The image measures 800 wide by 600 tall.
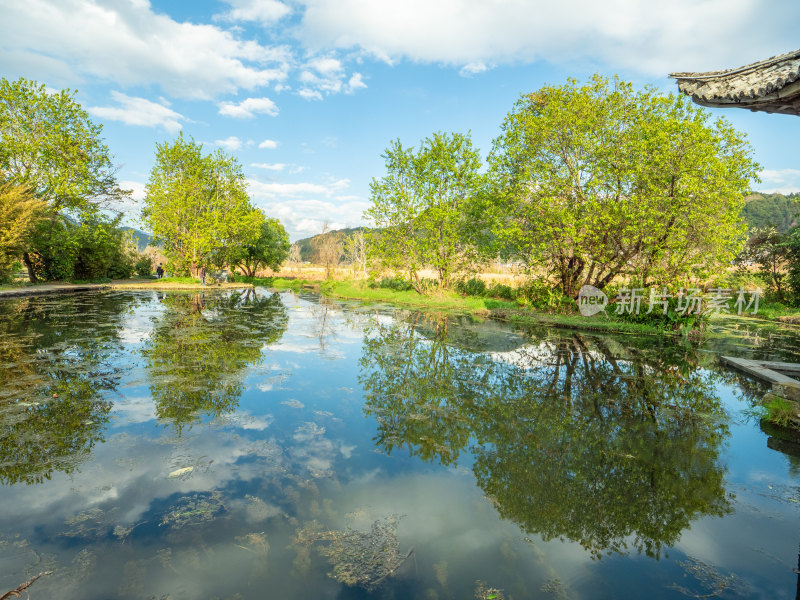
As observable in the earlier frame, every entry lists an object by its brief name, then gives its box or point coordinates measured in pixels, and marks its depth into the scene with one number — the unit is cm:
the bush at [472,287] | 2212
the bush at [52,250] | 2564
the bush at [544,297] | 1688
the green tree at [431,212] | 2117
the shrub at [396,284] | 2482
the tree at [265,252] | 4056
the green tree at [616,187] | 1261
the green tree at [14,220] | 2042
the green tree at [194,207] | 3031
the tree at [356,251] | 3129
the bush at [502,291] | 2034
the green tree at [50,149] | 2450
